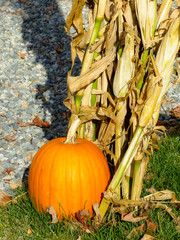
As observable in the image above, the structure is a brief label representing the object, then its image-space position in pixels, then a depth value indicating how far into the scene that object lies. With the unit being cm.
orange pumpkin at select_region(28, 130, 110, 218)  235
